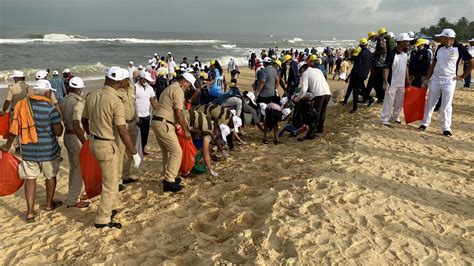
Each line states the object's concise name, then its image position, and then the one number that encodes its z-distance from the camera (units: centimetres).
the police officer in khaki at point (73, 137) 445
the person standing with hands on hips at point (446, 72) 583
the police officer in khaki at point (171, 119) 465
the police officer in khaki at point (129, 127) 516
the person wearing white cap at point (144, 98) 620
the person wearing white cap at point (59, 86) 850
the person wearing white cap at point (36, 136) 404
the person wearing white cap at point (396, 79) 637
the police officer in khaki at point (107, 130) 374
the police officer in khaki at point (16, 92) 621
